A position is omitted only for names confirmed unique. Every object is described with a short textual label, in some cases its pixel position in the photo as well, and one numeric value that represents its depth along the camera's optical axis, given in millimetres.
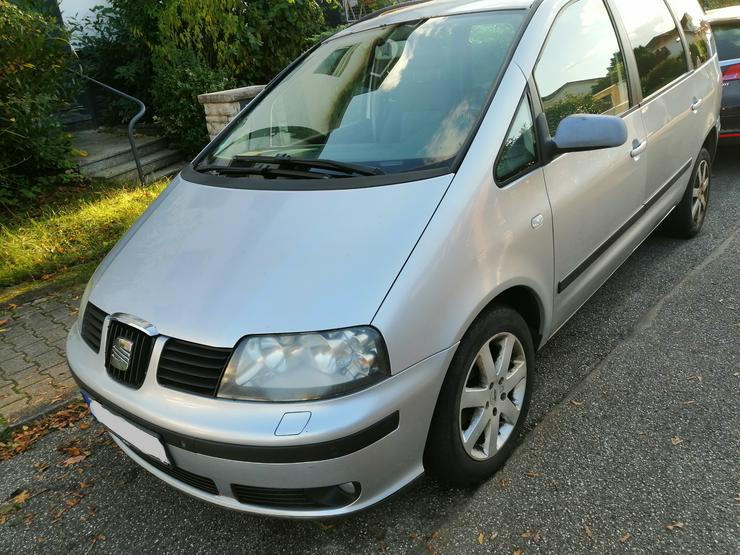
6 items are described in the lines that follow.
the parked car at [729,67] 5402
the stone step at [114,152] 6504
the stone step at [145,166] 6535
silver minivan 1742
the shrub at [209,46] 6738
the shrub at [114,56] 7629
